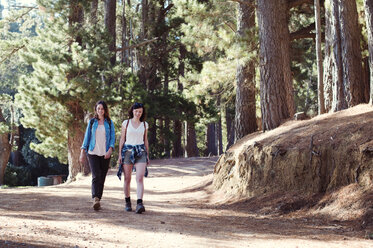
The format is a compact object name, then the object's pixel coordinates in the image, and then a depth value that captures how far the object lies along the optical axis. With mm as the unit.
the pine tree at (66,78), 17125
